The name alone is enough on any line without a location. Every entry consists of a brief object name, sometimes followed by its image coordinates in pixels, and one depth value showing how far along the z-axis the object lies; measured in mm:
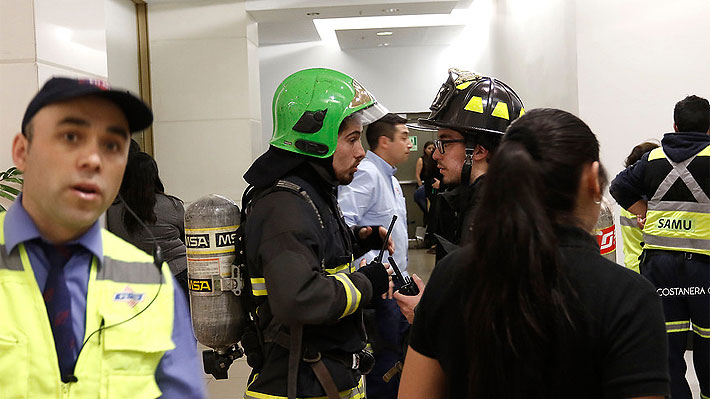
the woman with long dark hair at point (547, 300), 1189
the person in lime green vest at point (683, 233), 3789
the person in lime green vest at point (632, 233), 4714
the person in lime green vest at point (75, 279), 1090
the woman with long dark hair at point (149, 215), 3990
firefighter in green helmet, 1935
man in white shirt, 3379
